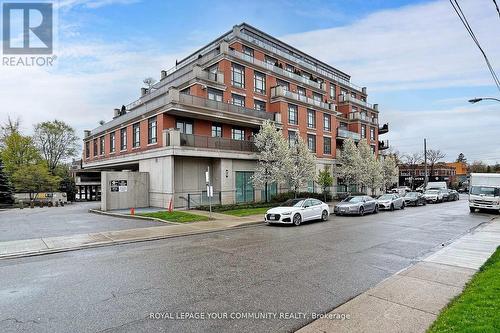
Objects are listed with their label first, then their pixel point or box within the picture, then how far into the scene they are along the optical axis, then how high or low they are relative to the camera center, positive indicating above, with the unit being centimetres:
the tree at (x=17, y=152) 4822 +462
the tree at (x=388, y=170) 4931 +57
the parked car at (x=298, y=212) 1630 -209
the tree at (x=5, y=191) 3378 -125
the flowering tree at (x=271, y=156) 2722 +178
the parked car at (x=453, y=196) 4009 -322
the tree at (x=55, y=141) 5553 +726
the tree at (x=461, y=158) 14812 +708
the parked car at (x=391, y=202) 2527 -240
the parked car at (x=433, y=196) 3544 -274
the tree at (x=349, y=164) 3950 +136
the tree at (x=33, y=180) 3897 -7
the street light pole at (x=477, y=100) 1491 +363
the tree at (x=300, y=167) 2789 +77
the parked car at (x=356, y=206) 2141 -232
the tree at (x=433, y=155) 8606 +504
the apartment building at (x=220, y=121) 2475 +559
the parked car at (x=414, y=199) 3042 -267
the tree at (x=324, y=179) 3178 -47
